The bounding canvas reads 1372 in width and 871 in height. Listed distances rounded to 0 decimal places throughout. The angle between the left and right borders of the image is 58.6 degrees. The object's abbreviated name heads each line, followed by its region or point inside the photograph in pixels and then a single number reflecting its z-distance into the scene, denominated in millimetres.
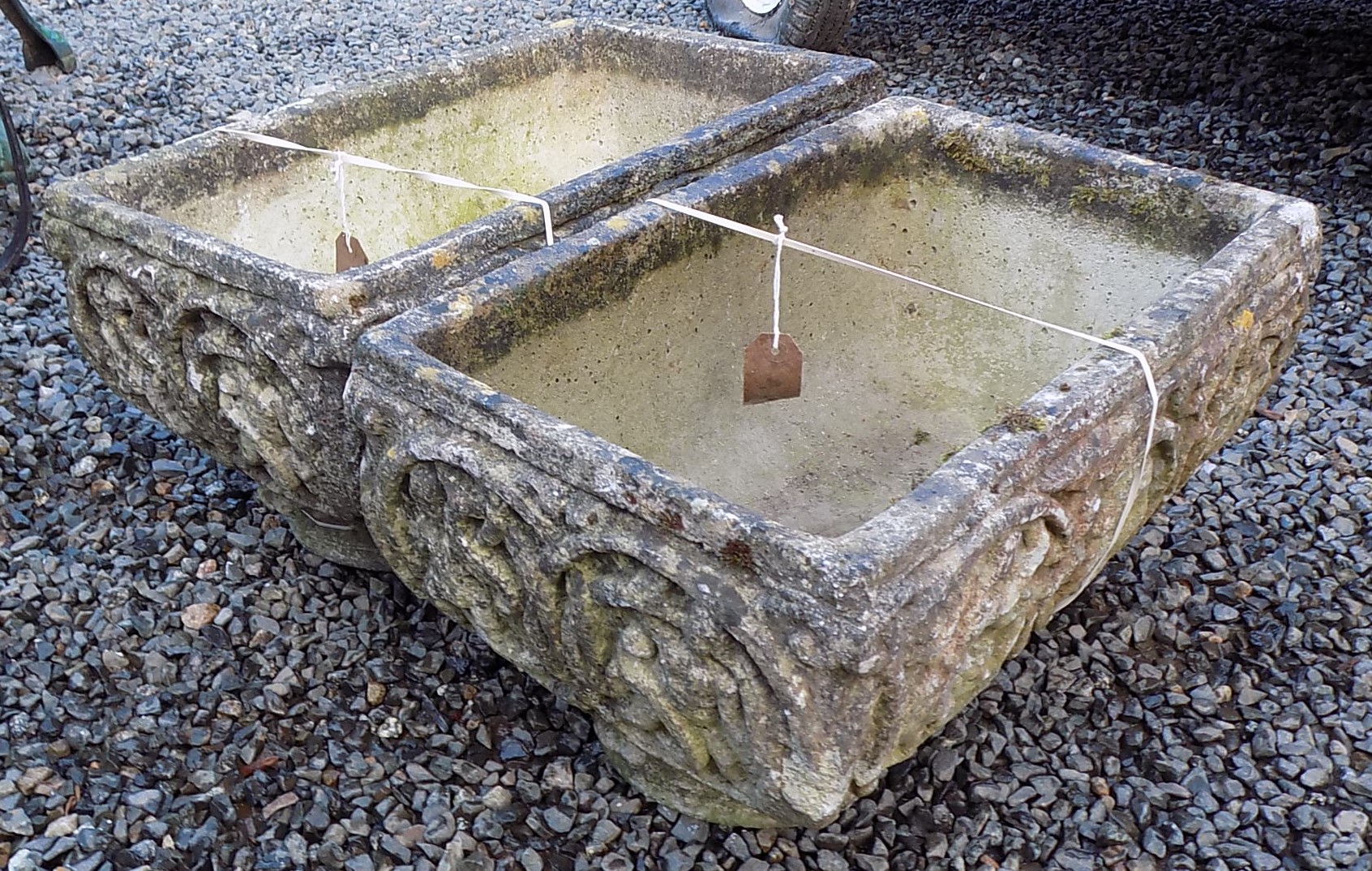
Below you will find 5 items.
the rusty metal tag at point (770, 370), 2070
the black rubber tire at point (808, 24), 4895
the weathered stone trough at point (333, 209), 2117
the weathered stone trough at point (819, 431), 1554
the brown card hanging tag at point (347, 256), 2500
